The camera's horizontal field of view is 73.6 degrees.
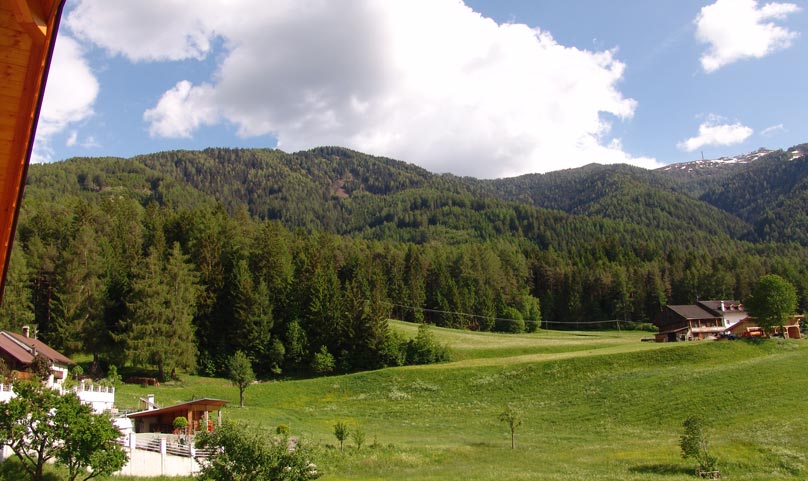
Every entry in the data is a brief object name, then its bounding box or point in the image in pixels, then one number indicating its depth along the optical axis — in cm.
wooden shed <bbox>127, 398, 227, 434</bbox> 3769
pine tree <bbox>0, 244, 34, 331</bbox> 6078
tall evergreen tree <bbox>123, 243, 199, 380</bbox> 6231
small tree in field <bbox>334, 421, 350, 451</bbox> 3728
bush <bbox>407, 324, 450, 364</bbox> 7494
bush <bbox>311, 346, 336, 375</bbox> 7288
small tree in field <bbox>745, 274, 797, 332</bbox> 6519
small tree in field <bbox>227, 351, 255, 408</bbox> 5542
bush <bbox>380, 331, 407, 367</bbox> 7431
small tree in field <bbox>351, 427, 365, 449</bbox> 3682
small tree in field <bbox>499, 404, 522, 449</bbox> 4081
